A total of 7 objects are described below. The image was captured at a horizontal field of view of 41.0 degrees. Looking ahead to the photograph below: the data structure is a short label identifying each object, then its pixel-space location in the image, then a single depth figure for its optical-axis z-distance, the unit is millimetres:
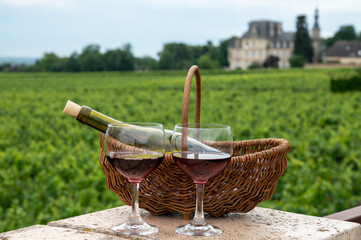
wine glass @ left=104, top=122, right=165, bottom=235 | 1404
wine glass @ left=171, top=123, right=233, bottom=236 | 1388
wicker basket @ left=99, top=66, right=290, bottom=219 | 1545
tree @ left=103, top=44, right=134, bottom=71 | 46319
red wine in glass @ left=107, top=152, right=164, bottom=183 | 1392
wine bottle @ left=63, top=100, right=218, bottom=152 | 1601
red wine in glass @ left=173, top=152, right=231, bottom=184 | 1376
